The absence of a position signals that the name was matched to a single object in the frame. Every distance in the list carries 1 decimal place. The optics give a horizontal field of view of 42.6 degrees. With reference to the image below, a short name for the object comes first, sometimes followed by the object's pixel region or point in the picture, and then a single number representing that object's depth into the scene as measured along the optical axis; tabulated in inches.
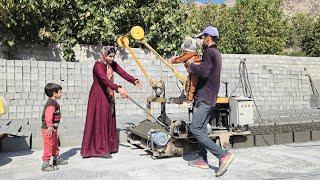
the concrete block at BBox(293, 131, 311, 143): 266.2
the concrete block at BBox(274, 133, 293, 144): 258.5
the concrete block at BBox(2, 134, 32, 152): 227.1
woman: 215.9
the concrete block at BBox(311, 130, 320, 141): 273.4
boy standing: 185.2
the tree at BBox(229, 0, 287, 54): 1044.5
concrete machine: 213.2
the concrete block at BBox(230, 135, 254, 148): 243.9
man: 180.2
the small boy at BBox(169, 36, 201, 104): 203.2
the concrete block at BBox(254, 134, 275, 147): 251.0
